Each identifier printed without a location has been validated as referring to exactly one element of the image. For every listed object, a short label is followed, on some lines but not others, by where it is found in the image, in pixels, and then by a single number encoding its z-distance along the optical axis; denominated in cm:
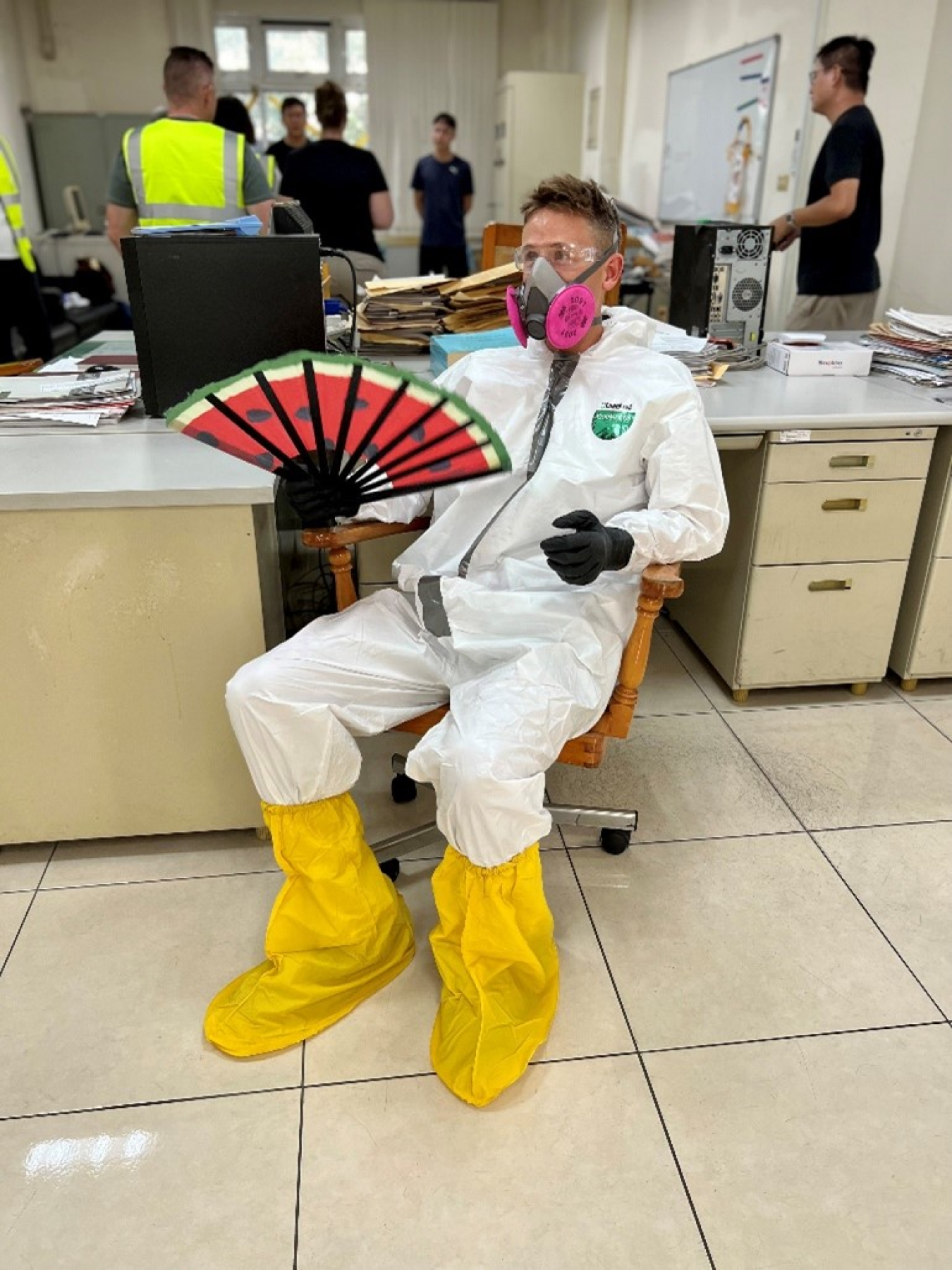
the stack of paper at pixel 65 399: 188
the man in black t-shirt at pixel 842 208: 295
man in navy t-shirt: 611
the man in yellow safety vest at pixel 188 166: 289
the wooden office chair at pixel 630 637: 147
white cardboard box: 245
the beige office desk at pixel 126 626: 157
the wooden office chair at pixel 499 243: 274
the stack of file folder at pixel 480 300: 242
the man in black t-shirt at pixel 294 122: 550
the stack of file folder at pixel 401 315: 250
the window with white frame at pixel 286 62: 699
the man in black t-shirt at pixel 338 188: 391
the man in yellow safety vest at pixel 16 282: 413
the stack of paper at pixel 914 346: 236
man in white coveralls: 136
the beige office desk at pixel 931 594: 221
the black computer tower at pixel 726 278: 247
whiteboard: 443
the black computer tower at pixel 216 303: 178
